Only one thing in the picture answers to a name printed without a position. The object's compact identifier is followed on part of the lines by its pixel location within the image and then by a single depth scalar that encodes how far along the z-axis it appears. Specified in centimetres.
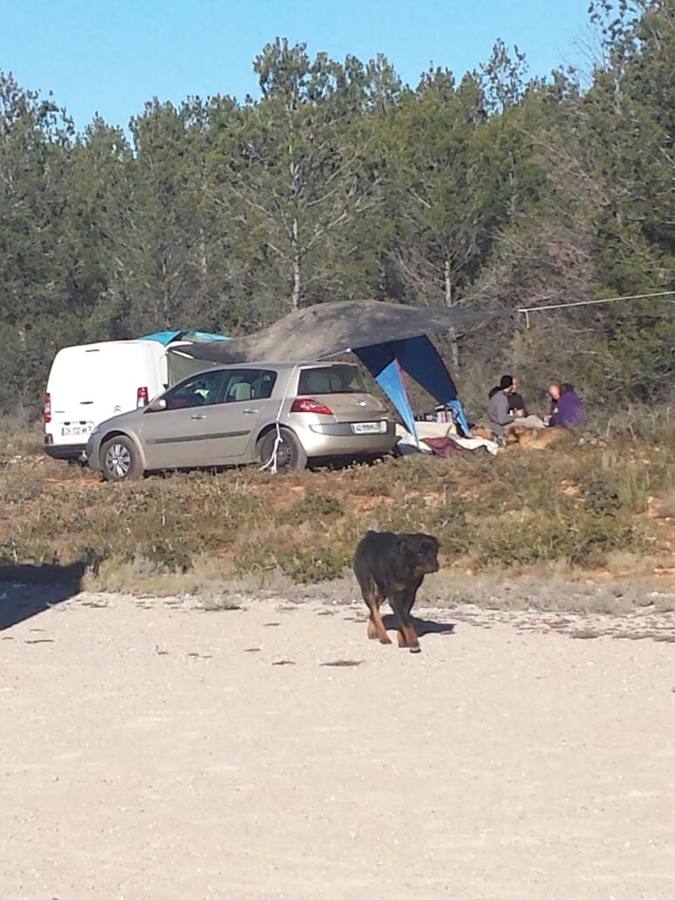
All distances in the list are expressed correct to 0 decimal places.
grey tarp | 2228
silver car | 1878
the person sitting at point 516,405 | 2238
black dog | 932
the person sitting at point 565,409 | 2136
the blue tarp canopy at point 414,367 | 2325
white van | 2275
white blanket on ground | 2120
